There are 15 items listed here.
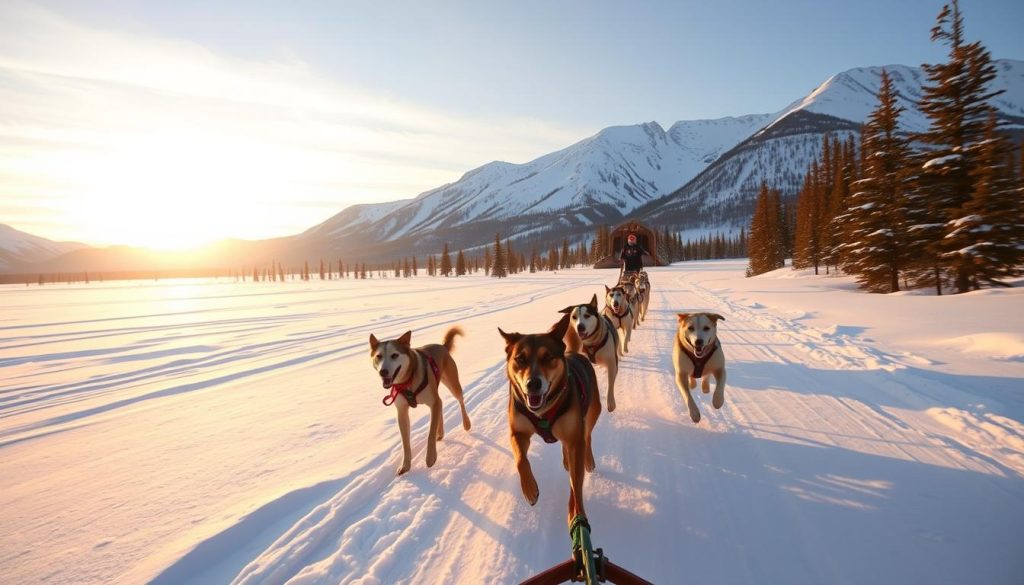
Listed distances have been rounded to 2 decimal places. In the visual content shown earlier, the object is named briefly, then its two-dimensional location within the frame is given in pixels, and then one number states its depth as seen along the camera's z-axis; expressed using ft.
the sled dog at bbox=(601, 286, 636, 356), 30.35
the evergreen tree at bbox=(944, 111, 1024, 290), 52.54
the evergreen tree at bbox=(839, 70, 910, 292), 68.90
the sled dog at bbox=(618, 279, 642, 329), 40.93
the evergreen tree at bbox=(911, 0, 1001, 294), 57.26
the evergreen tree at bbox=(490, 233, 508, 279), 287.48
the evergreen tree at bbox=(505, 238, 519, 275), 330.77
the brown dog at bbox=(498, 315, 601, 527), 11.02
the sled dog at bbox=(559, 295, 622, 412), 19.99
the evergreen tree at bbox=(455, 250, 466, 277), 348.79
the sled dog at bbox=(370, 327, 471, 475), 14.62
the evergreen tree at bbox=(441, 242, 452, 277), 348.28
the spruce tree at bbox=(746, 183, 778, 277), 163.63
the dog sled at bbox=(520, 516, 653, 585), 6.86
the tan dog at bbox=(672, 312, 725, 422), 18.03
